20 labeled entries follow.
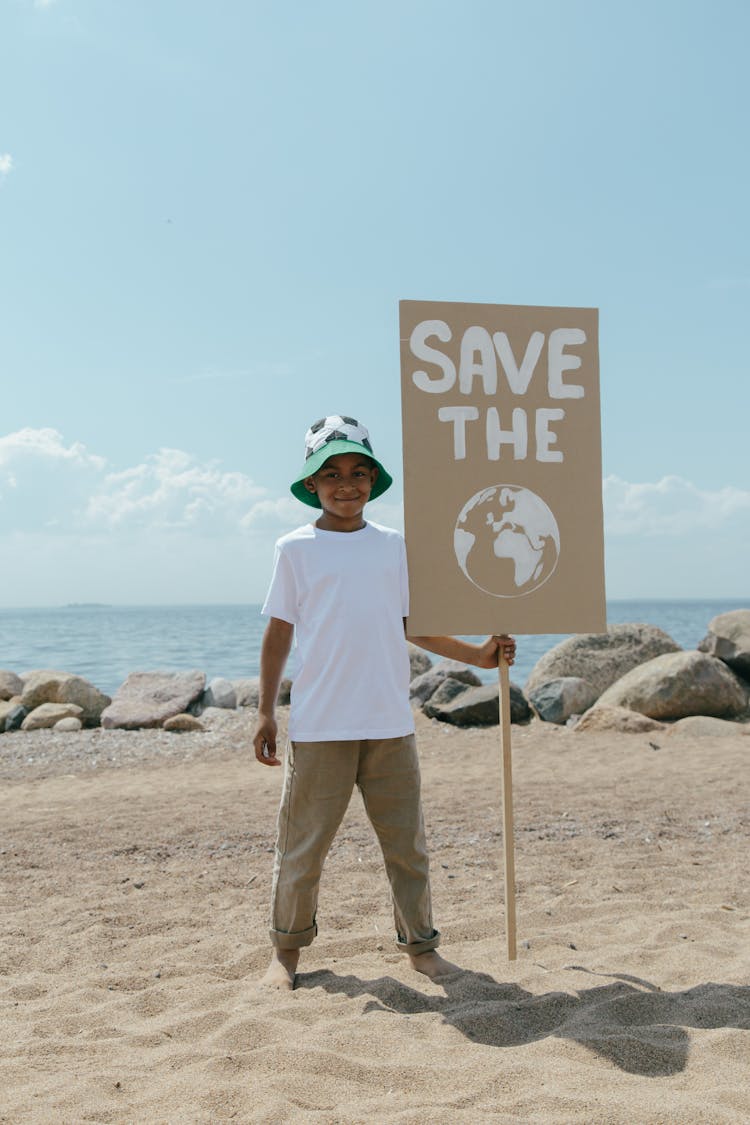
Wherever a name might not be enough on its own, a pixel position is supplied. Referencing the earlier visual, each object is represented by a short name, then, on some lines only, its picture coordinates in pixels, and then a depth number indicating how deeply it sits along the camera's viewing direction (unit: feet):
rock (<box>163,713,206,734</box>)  35.58
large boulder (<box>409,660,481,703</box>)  36.94
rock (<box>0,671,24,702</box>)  42.65
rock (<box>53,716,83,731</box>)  35.94
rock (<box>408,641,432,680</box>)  42.27
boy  11.13
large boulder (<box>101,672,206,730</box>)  36.45
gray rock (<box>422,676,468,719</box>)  34.42
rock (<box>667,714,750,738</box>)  30.48
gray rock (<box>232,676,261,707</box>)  40.73
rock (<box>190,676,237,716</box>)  41.70
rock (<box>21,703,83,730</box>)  36.42
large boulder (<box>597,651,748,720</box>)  33.09
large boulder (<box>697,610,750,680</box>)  37.35
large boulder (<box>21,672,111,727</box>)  38.37
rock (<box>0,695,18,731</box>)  36.60
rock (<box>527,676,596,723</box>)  34.04
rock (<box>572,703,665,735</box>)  31.24
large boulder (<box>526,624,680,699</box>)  38.42
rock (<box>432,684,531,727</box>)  32.83
